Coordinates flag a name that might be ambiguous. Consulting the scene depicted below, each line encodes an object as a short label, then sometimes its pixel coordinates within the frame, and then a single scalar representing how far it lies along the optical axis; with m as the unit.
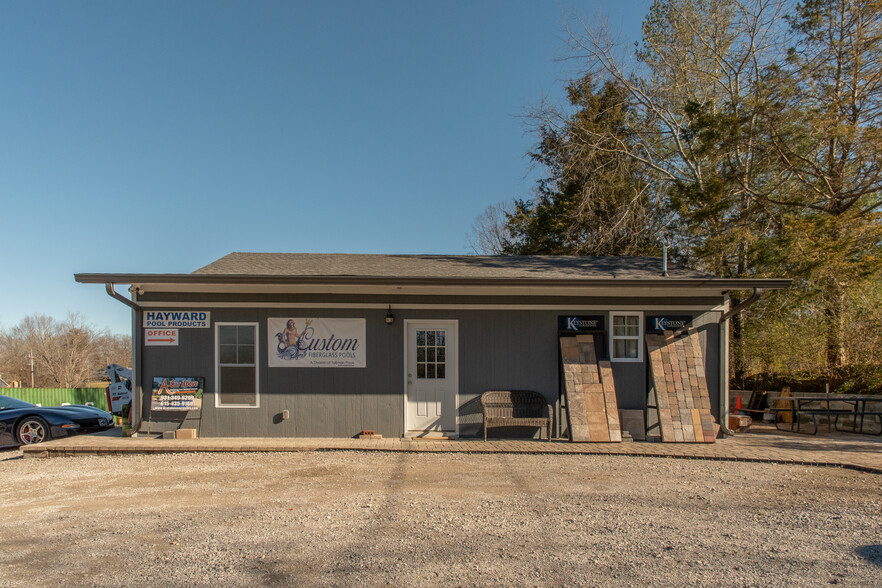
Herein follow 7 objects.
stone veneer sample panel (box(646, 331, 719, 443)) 9.09
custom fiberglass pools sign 9.50
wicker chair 9.37
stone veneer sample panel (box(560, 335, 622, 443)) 9.09
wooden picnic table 10.30
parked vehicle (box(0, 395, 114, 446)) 9.38
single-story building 9.41
